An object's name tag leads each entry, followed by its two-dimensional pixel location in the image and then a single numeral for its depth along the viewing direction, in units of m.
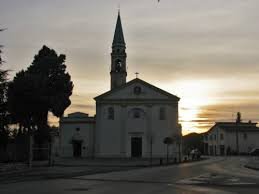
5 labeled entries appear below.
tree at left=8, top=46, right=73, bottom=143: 33.04
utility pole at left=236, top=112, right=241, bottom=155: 81.33
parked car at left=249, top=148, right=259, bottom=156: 71.18
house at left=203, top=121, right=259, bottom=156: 83.25
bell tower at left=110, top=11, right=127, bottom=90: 60.31
